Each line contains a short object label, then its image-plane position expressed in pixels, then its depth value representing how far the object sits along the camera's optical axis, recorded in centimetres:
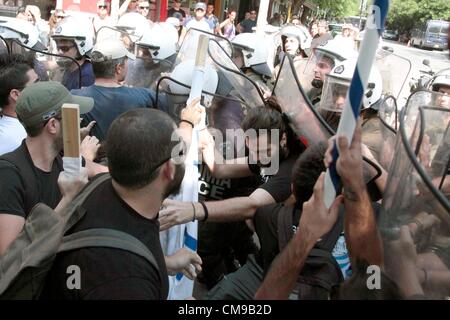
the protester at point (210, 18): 1290
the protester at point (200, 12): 963
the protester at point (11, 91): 264
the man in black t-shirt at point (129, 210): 134
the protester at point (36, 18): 746
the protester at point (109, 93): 328
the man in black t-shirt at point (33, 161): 201
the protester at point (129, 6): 998
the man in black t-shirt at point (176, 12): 1303
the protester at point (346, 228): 126
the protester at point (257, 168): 221
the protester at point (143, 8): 985
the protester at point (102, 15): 817
